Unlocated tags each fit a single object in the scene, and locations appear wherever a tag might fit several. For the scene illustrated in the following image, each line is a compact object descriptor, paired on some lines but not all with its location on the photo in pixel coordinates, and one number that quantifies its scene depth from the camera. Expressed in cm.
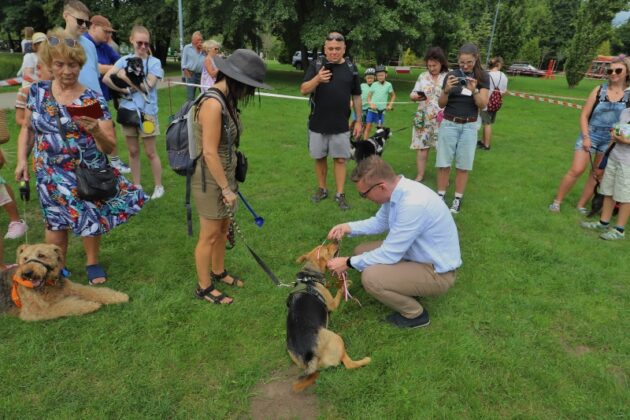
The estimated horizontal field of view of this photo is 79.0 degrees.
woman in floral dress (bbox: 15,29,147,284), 287
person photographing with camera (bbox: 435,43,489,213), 490
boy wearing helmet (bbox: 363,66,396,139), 843
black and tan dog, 252
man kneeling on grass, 282
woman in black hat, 267
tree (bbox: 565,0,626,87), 2539
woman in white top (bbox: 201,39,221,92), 759
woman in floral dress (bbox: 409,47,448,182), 586
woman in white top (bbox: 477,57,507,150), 894
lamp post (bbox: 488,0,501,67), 3201
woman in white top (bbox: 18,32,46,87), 421
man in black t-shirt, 493
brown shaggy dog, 294
